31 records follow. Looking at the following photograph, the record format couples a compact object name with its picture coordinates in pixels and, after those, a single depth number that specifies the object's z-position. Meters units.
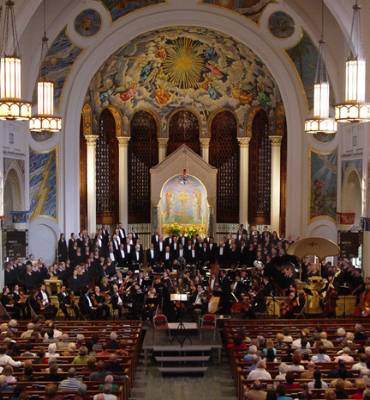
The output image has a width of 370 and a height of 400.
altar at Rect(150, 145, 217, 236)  34.00
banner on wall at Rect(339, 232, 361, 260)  24.58
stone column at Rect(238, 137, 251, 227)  34.72
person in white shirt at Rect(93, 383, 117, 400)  11.17
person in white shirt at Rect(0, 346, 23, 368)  13.45
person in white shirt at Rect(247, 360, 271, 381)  12.78
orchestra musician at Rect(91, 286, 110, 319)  20.59
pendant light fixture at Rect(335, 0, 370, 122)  16.08
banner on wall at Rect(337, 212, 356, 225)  27.16
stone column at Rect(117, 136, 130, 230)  34.53
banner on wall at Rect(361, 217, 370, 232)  23.27
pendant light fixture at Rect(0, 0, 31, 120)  15.05
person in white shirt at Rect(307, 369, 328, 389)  11.92
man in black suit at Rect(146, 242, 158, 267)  28.58
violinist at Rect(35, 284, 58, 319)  20.08
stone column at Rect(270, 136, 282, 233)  33.41
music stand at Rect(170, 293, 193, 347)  17.50
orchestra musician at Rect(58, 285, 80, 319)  20.14
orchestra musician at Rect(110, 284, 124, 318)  20.87
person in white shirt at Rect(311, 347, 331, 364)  13.83
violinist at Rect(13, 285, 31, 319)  20.03
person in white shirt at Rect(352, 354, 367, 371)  13.01
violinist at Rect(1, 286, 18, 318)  20.03
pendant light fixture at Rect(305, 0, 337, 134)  18.75
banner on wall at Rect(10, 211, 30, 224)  26.19
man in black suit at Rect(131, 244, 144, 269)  28.64
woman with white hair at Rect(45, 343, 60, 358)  14.16
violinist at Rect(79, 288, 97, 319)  20.19
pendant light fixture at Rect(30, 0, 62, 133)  19.20
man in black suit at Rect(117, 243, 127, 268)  28.69
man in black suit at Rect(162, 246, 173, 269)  28.27
